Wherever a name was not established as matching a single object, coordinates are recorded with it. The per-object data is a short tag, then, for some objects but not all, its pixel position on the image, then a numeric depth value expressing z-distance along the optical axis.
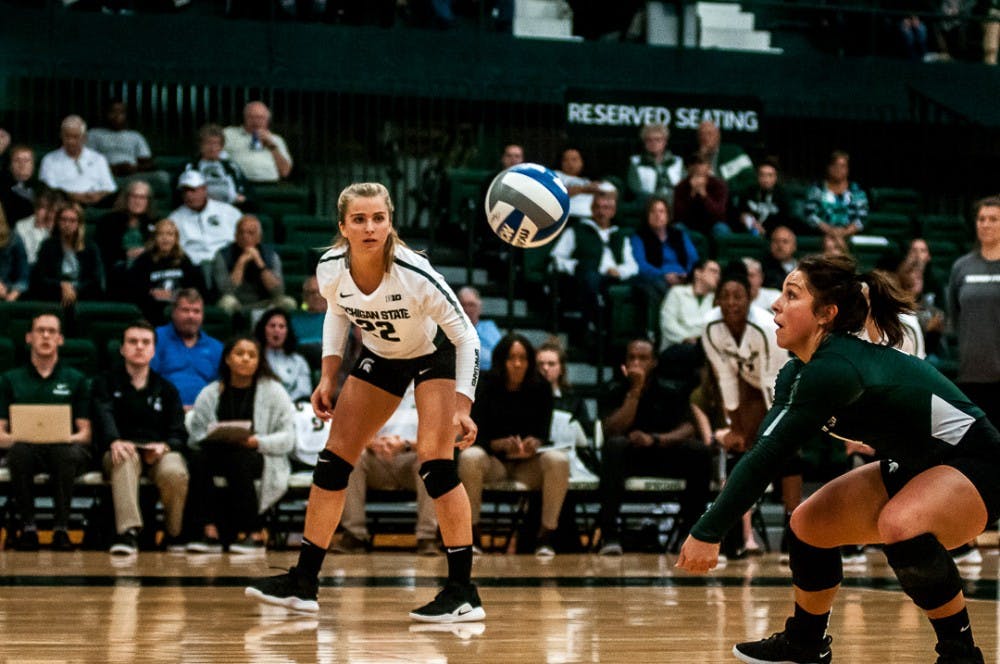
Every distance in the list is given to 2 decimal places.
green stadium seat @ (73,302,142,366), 11.40
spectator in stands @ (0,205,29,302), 11.55
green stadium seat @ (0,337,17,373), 10.96
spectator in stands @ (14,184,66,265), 11.88
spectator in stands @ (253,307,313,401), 10.99
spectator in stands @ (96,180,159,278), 12.02
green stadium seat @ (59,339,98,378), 11.05
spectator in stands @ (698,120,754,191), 14.52
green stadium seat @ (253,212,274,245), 12.91
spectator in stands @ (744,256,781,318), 11.84
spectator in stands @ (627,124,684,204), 14.09
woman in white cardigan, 10.16
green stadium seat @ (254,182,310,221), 13.54
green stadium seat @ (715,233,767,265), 13.54
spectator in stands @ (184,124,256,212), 12.84
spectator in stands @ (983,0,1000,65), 17.70
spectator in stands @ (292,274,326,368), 11.73
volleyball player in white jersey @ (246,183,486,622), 6.23
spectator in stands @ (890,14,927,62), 17.14
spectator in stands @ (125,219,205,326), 11.61
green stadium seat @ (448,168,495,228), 13.71
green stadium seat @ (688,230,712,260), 13.49
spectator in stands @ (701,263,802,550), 9.21
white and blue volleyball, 7.59
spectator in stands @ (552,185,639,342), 12.79
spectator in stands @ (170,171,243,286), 12.40
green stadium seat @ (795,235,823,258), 13.81
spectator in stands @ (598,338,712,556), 10.62
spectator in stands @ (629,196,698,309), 12.95
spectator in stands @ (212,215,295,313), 11.91
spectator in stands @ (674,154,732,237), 13.82
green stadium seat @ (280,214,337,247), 13.16
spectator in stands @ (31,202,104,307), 11.44
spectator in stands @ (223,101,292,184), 13.63
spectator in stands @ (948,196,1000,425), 8.98
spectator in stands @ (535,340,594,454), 11.05
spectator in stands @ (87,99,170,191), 13.45
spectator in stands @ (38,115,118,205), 12.75
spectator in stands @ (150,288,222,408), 10.89
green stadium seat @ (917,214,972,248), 15.34
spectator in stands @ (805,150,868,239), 14.52
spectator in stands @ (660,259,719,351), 12.14
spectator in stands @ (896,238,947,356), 12.77
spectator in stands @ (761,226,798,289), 12.71
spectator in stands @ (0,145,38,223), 12.45
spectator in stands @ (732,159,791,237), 14.18
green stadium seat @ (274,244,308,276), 12.67
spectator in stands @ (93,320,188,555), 9.98
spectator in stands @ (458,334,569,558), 10.47
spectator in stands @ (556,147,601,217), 13.28
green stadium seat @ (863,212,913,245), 15.02
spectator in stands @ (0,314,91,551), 9.99
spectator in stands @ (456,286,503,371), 11.20
